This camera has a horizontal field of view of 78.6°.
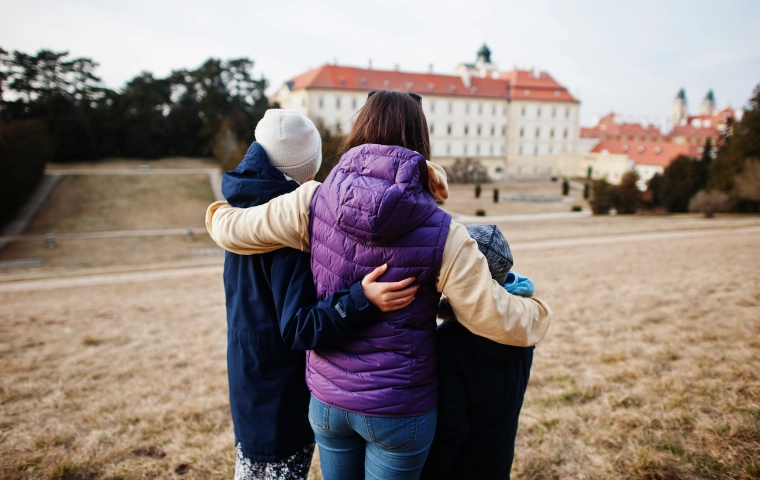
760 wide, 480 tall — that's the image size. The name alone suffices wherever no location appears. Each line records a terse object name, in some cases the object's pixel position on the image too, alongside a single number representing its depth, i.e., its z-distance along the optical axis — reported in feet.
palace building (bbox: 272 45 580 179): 182.93
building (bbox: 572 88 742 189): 169.17
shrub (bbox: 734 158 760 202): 66.08
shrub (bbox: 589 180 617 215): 86.63
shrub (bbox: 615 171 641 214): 86.84
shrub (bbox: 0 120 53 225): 71.87
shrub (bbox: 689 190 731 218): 71.10
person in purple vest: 4.41
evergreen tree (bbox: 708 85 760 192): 81.00
